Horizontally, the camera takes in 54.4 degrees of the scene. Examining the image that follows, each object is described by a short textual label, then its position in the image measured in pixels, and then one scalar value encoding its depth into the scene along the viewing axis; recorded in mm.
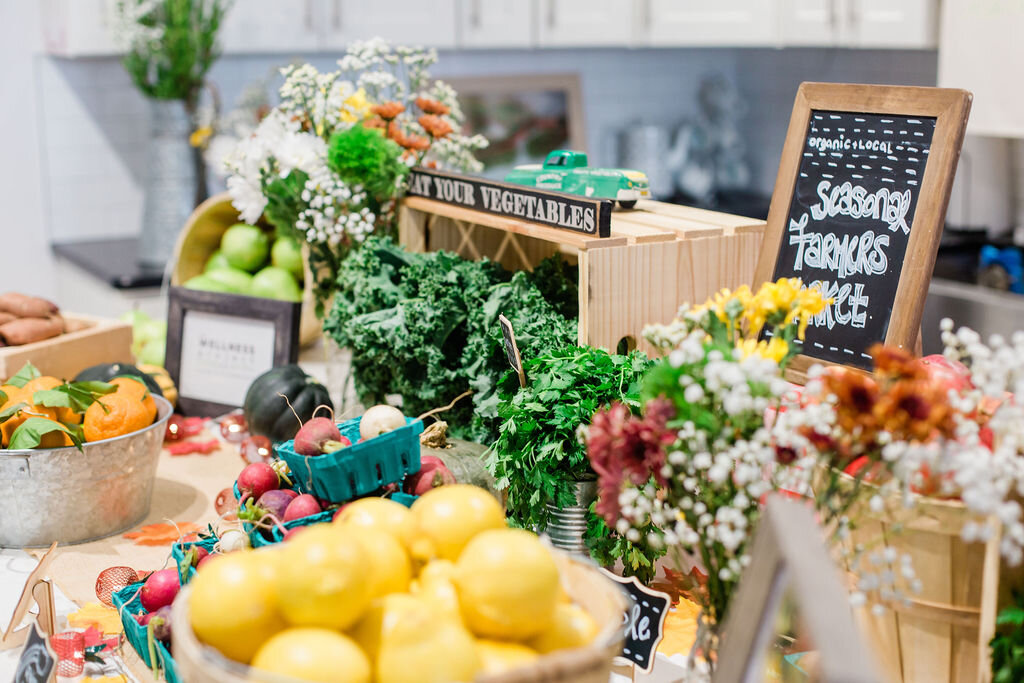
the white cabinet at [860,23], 2773
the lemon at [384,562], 735
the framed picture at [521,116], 3816
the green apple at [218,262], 2230
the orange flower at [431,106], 1802
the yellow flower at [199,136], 2889
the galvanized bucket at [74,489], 1282
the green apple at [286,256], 2186
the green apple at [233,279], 2125
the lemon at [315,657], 652
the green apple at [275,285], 2133
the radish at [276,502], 1093
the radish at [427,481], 1089
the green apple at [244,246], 2203
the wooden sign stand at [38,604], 1073
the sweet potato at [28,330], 1736
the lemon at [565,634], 719
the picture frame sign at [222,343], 1849
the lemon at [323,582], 674
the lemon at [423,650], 655
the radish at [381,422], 1181
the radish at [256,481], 1152
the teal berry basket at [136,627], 973
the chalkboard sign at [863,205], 1146
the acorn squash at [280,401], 1628
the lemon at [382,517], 813
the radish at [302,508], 1044
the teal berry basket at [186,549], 1044
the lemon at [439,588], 716
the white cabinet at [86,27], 2818
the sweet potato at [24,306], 1787
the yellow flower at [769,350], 804
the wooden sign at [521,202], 1276
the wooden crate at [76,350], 1718
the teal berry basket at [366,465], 1034
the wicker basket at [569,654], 635
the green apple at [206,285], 2090
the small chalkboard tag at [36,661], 927
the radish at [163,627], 999
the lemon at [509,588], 695
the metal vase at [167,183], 2855
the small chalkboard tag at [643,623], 981
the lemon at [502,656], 678
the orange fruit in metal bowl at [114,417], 1307
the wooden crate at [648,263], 1289
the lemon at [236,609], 689
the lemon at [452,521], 796
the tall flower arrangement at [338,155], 1698
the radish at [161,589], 1061
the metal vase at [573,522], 1159
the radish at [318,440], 1094
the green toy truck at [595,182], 1477
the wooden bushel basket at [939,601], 799
